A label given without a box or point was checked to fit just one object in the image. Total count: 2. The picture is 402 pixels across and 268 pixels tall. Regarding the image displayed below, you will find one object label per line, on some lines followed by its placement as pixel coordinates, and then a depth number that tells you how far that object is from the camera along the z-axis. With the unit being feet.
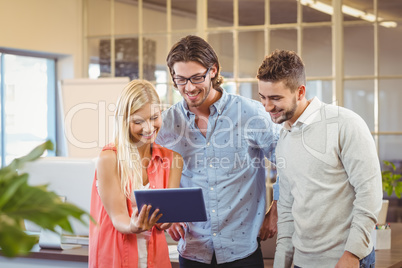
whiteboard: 17.28
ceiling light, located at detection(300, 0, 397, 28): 16.93
